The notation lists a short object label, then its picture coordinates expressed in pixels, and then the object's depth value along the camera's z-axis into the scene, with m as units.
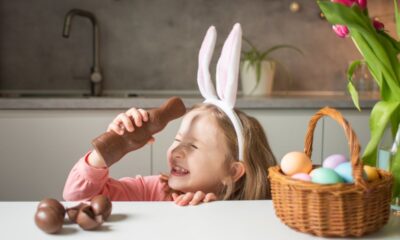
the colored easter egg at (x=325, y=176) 0.62
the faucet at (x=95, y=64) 2.53
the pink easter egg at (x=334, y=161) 0.71
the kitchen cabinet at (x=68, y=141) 2.01
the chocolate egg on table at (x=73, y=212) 0.68
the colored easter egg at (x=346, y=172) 0.65
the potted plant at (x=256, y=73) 2.43
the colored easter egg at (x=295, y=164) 0.68
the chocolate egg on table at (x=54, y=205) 0.66
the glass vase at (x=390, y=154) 0.73
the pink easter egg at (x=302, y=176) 0.65
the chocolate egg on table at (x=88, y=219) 0.65
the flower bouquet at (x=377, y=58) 0.64
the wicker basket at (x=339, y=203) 0.61
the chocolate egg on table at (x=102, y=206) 0.67
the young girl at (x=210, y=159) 1.08
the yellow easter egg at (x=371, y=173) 0.65
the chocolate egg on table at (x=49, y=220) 0.63
